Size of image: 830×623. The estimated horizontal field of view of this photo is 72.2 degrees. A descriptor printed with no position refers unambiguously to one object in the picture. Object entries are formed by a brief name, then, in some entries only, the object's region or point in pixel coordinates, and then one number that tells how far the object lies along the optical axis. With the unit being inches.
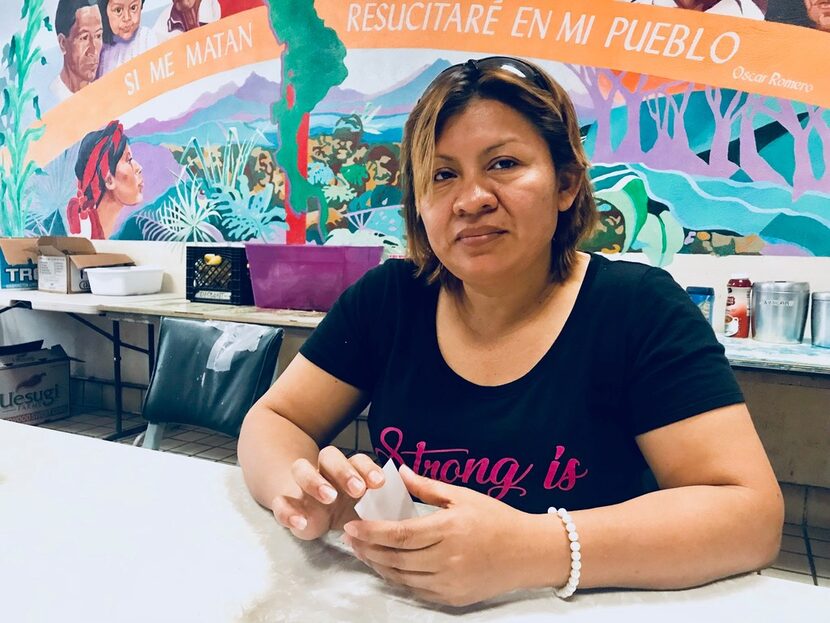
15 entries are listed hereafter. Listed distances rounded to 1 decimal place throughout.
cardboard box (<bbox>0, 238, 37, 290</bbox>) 130.2
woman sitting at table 24.6
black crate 111.1
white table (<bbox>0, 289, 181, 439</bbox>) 109.1
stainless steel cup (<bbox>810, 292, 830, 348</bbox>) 77.2
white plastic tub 121.1
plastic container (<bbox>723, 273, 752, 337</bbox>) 83.7
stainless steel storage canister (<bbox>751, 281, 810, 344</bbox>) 79.1
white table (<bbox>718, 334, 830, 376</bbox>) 66.6
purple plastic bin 97.5
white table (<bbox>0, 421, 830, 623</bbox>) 22.9
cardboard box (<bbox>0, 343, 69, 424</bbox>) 127.3
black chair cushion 55.4
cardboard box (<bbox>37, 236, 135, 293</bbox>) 124.9
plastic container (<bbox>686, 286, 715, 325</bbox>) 83.3
